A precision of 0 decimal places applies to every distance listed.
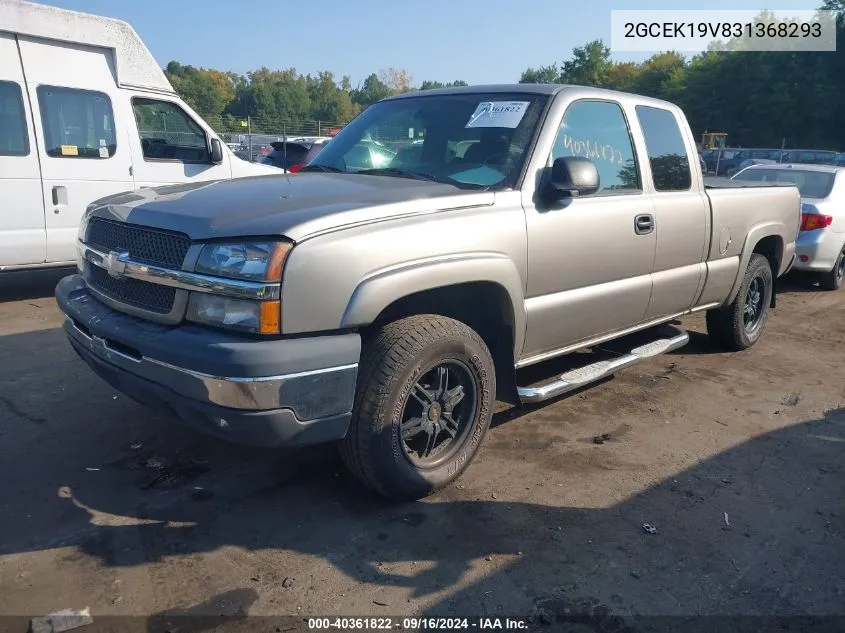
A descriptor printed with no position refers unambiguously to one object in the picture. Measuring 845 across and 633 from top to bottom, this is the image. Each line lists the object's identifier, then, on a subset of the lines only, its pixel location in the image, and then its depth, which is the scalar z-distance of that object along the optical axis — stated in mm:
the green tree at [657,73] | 73000
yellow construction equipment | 39225
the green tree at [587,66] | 79625
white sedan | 8492
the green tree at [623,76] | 77719
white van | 6785
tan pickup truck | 2699
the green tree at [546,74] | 84438
